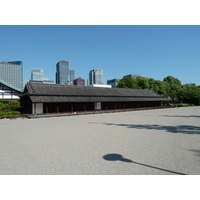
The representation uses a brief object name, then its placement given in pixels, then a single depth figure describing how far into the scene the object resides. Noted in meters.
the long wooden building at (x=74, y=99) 21.71
